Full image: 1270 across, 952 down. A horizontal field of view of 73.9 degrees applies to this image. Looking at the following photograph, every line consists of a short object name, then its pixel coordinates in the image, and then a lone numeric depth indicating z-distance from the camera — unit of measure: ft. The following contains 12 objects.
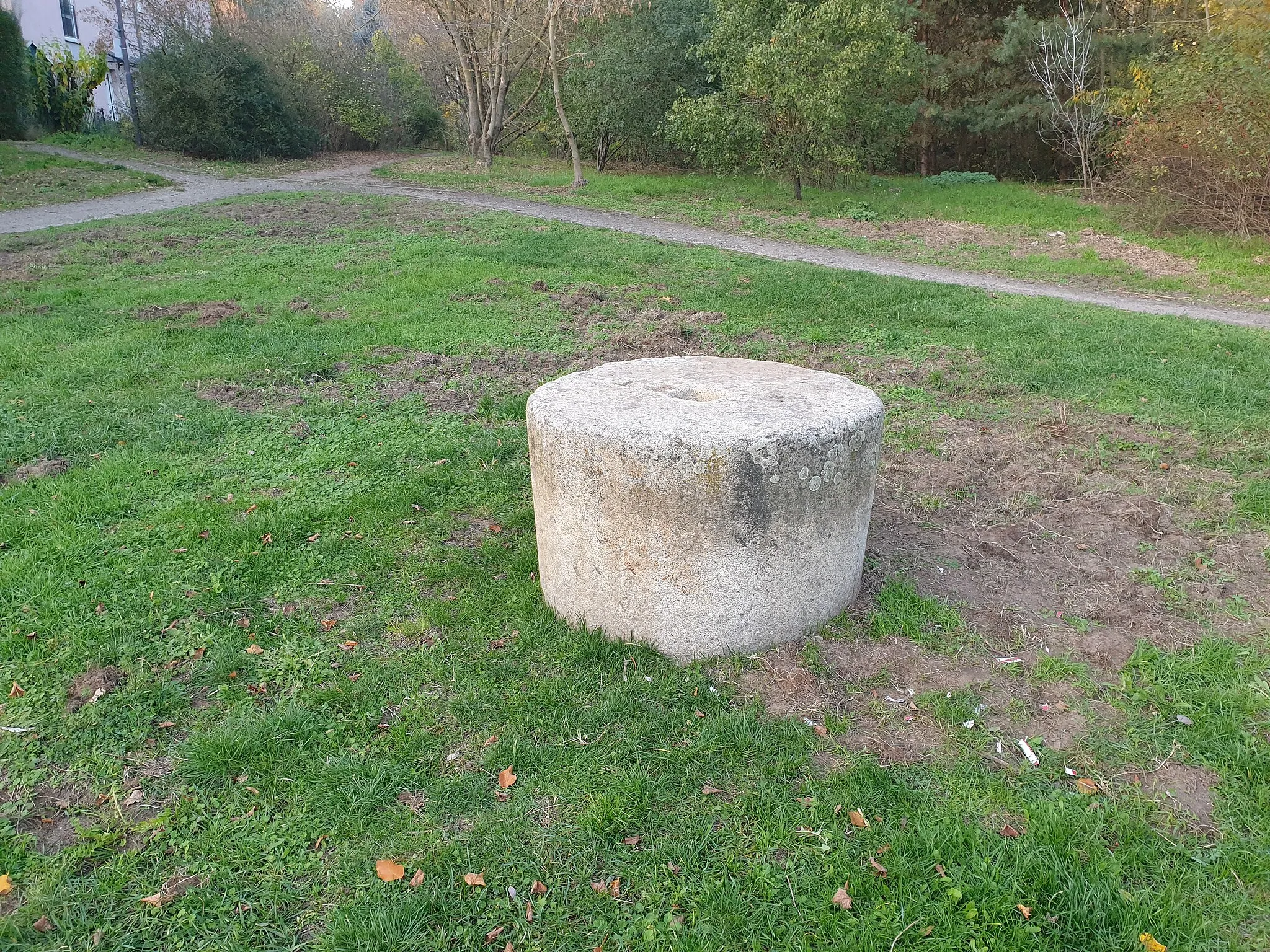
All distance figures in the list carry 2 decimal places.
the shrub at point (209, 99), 70.95
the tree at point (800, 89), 46.78
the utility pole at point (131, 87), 70.33
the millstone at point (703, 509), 10.88
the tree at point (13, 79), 69.67
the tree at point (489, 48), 65.82
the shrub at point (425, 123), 104.27
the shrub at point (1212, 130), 36.81
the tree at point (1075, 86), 53.88
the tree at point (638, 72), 65.21
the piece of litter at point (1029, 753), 10.01
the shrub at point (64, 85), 79.41
